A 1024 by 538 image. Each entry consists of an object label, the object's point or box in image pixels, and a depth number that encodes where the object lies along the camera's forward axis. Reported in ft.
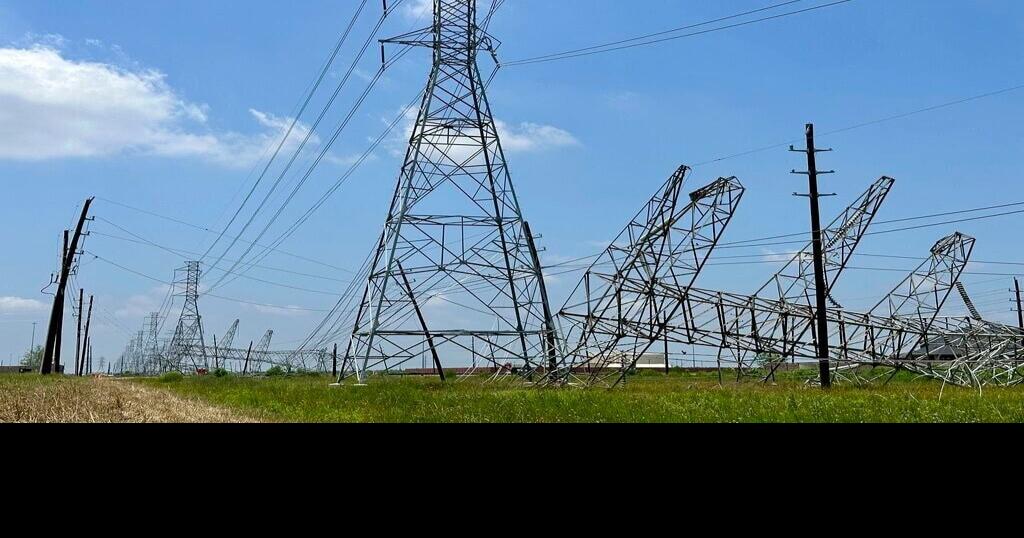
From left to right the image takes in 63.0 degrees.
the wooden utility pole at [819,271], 99.36
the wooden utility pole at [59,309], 165.17
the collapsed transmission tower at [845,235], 115.34
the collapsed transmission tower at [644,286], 104.42
